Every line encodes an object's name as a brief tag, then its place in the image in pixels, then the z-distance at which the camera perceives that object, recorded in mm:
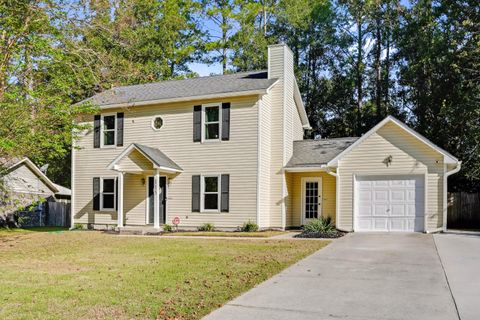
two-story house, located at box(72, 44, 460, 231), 15992
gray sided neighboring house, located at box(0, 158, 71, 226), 22672
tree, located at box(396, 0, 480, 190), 20859
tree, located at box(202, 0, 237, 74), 31922
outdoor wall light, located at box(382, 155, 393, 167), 16016
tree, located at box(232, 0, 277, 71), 30250
